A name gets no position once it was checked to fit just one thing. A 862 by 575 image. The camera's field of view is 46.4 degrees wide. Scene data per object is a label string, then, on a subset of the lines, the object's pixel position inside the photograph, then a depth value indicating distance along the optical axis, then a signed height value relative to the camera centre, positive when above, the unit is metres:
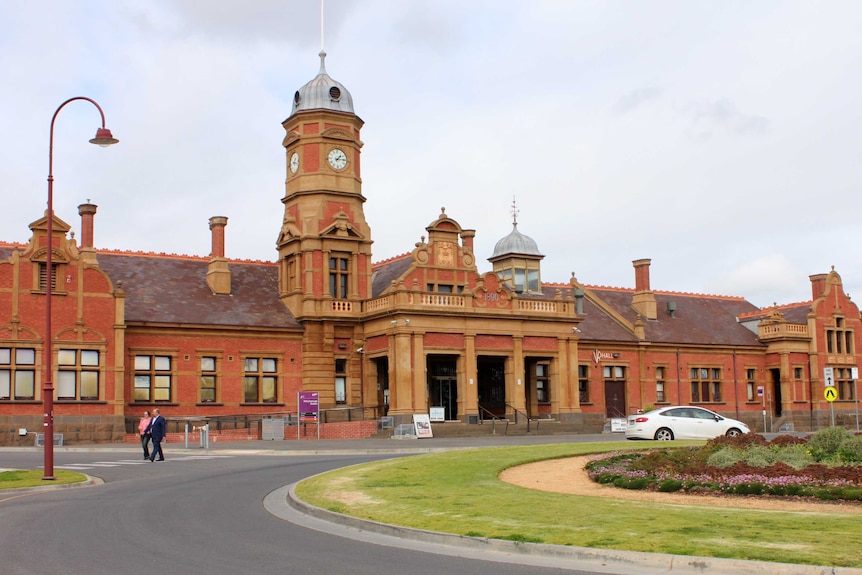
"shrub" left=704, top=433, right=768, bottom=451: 21.77 -1.48
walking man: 29.56 -1.38
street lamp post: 23.12 +0.82
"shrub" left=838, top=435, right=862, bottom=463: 19.48 -1.53
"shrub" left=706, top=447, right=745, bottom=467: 19.67 -1.64
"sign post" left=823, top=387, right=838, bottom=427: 40.60 -0.89
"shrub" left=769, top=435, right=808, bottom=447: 21.92 -1.51
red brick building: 42.66 +2.50
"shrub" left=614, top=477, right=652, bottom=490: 18.05 -1.92
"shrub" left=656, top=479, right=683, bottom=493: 17.53 -1.91
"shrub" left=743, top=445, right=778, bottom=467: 19.17 -1.61
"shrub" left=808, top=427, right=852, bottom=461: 20.12 -1.42
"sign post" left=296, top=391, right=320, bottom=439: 44.06 -1.04
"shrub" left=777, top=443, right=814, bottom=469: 18.90 -1.63
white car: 33.53 -1.64
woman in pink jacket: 30.27 -1.41
